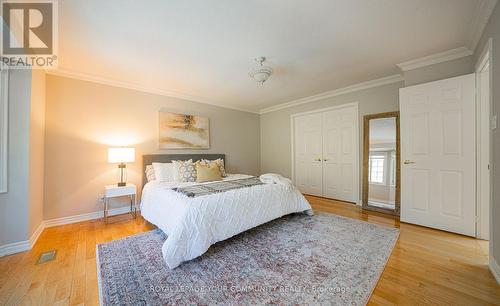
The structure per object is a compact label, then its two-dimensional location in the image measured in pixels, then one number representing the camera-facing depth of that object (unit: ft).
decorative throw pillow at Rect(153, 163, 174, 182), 10.89
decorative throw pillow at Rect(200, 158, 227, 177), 12.08
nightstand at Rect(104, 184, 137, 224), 9.53
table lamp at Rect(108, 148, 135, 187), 9.90
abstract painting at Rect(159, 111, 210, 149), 12.75
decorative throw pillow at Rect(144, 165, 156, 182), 11.23
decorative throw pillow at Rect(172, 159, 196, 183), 10.97
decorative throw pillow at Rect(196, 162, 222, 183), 10.73
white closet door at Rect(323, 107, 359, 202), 12.94
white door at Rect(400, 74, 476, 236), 7.93
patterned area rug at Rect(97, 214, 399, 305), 4.67
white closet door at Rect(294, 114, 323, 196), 14.85
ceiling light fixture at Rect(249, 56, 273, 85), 8.61
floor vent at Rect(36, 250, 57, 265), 6.24
